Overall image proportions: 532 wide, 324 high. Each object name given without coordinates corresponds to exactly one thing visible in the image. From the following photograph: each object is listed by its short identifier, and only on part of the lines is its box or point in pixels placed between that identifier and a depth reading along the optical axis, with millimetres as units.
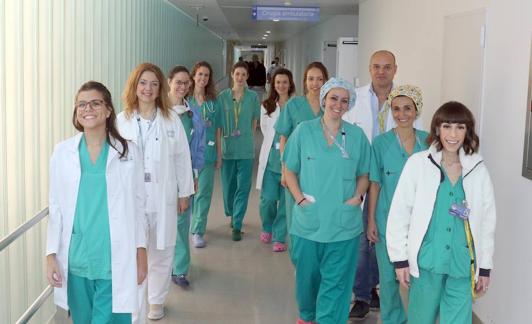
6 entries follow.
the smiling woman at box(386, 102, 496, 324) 2691
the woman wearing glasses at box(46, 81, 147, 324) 2545
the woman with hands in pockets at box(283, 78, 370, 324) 3316
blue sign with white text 11172
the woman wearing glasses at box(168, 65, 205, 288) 4367
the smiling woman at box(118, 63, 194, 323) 3580
